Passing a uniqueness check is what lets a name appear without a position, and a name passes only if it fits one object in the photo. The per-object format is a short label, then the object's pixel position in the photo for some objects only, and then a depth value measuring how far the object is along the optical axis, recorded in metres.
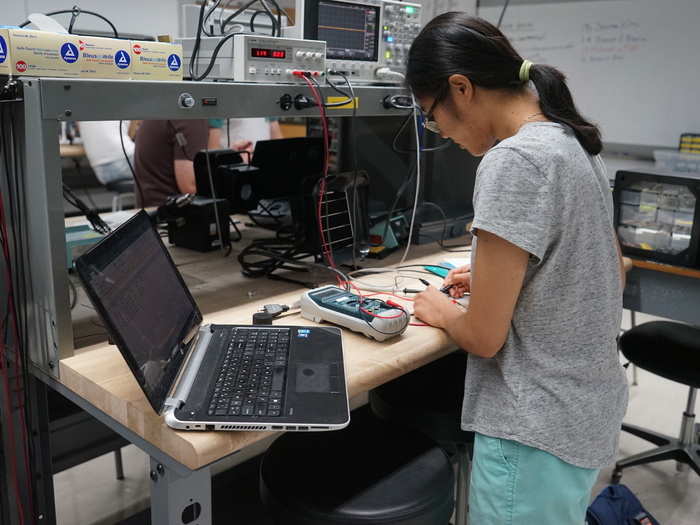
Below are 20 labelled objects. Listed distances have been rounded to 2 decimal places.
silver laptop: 0.93
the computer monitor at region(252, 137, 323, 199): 2.09
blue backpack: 1.82
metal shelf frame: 1.04
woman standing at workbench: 1.03
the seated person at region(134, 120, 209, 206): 2.73
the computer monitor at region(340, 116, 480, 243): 2.13
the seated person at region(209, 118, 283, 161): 3.55
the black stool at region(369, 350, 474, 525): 1.61
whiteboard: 3.50
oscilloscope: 1.66
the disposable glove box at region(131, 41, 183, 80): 1.21
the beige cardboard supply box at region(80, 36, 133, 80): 1.13
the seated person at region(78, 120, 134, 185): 3.98
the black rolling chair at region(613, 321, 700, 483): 2.10
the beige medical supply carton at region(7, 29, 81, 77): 1.06
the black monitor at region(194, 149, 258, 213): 2.05
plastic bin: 3.44
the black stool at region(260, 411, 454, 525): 1.20
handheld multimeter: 1.27
